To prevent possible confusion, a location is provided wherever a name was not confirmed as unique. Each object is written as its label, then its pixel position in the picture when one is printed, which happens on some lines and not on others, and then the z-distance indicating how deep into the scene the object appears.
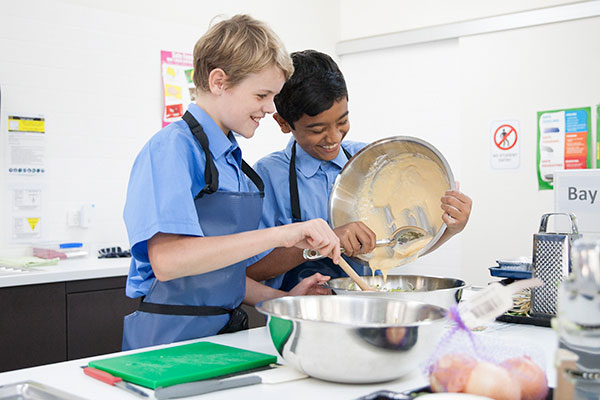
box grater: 1.51
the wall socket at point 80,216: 3.32
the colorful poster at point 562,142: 3.68
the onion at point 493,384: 0.88
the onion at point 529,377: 0.90
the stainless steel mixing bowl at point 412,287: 1.36
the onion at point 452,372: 0.90
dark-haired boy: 1.78
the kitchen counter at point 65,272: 2.54
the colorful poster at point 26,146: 3.10
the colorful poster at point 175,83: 3.72
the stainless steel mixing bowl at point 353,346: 1.01
